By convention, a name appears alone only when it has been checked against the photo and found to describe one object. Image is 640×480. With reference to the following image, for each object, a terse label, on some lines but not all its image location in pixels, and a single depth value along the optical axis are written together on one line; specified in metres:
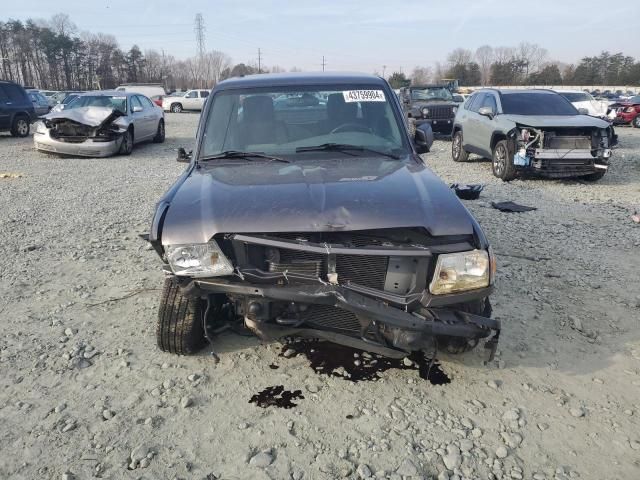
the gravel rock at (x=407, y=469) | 2.34
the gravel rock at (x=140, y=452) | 2.42
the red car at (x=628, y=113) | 20.86
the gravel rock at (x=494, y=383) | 3.00
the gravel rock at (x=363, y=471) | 2.33
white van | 37.84
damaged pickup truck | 2.64
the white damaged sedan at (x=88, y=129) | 12.08
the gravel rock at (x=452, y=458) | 2.40
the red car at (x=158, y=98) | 35.21
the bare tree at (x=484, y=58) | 83.38
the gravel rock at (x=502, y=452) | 2.46
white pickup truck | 35.41
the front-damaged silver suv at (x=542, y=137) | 8.96
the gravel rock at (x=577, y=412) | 2.74
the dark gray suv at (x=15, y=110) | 16.08
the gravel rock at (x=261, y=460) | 2.39
